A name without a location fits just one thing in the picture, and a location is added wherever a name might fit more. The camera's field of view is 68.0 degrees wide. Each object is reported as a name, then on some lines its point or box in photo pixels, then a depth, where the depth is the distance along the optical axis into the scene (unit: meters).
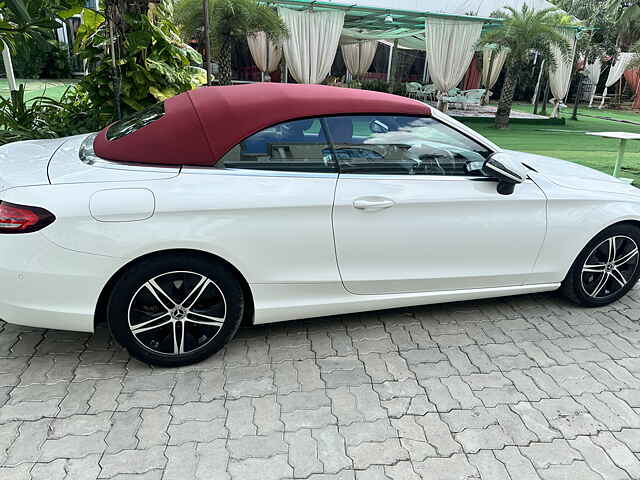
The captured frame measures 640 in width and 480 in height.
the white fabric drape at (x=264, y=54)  15.70
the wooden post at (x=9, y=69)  5.81
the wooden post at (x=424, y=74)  24.12
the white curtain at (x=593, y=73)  23.39
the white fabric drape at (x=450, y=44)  14.45
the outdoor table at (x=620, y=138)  6.02
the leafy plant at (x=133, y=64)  5.16
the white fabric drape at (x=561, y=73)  15.26
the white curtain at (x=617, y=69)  23.73
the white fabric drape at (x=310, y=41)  13.13
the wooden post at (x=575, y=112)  17.78
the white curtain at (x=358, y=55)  21.03
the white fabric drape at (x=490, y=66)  19.31
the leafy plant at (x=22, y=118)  4.84
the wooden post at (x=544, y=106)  19.25
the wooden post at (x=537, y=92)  20.26
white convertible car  2.29
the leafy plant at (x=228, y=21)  11.20
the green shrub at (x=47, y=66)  18.19
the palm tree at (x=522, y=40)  13.85
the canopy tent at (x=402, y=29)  13.28
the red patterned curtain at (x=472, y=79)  24.19
